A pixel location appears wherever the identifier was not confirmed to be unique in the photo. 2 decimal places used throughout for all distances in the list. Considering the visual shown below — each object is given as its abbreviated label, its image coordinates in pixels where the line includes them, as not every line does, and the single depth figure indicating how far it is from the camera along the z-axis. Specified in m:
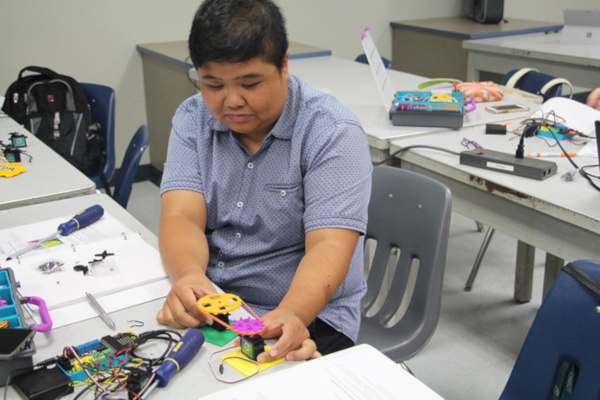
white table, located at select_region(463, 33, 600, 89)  3.38
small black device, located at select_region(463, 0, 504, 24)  4.58
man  1.16
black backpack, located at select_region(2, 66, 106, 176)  2.79
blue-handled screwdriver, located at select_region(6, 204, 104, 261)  1.38
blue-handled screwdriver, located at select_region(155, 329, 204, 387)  0.91
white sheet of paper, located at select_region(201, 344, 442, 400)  0.86
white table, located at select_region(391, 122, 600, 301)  1.59
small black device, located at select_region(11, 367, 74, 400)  0.88
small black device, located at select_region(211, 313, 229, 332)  1.04
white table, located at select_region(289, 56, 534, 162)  2.18
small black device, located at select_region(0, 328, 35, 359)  0.89
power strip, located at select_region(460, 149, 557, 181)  1.77
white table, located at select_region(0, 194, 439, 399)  0.90
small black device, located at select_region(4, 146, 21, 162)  1.96
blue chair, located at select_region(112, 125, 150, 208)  2.22
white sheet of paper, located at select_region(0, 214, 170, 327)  1.15
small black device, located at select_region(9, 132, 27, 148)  2.10
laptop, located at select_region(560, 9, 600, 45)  3.61
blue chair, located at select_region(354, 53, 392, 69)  3.89
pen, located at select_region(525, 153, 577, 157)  1.95
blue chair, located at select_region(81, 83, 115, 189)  2.82
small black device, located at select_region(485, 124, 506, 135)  2.19
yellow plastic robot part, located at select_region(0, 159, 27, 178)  1.83
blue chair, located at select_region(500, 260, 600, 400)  1.08
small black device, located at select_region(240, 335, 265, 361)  0.96
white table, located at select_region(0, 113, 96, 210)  1.68
